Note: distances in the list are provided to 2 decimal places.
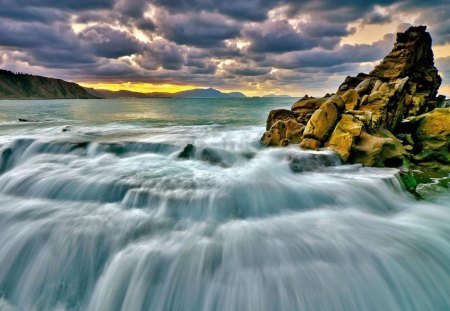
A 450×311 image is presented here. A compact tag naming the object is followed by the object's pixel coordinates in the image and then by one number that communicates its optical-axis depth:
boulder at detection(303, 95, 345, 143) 12.41
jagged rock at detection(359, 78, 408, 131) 14.18
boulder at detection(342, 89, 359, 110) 15.54
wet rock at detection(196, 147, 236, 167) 12.75
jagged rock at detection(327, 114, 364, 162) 11.37
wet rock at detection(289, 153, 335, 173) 11.22
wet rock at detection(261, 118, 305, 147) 14.50
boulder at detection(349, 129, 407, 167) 10.87
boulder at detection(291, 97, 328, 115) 19.25
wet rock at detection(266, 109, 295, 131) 18.03
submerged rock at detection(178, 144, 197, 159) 13.28
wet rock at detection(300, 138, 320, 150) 12.38
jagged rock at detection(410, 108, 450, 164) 12.29
